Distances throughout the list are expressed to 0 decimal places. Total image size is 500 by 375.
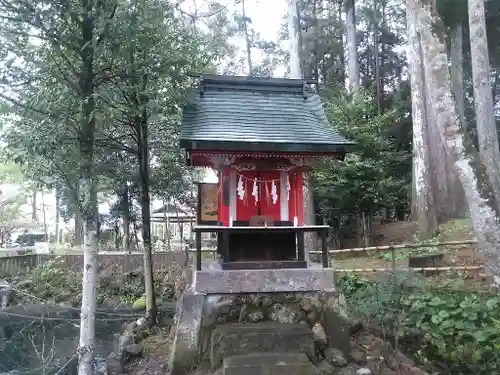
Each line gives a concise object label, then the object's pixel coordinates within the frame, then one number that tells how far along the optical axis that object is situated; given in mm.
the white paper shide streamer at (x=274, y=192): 7249
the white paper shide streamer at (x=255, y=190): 7195
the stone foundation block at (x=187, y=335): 6301
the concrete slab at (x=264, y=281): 6520
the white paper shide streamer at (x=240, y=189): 7086
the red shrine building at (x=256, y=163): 6644
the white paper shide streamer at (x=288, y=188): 7270
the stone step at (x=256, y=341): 6113
